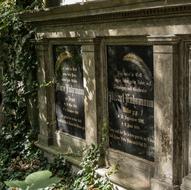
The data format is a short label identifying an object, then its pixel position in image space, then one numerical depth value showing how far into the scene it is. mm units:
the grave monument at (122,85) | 4953
